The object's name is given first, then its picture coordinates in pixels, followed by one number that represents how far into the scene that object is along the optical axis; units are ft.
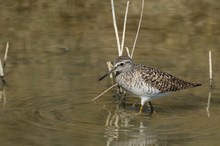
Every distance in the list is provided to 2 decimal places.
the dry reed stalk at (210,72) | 45.65
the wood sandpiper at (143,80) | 41.09
